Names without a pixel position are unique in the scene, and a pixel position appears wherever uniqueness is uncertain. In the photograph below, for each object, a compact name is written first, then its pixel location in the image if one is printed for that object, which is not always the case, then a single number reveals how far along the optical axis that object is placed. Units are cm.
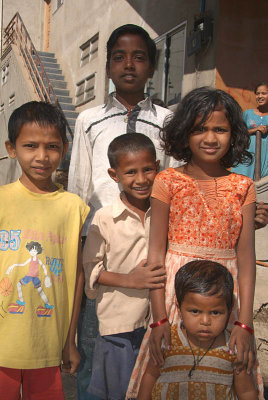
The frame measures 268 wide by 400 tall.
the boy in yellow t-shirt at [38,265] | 178
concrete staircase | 1197
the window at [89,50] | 1162
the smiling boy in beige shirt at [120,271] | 202
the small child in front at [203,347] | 170
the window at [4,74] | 1342
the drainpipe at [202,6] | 650
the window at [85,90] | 1160
